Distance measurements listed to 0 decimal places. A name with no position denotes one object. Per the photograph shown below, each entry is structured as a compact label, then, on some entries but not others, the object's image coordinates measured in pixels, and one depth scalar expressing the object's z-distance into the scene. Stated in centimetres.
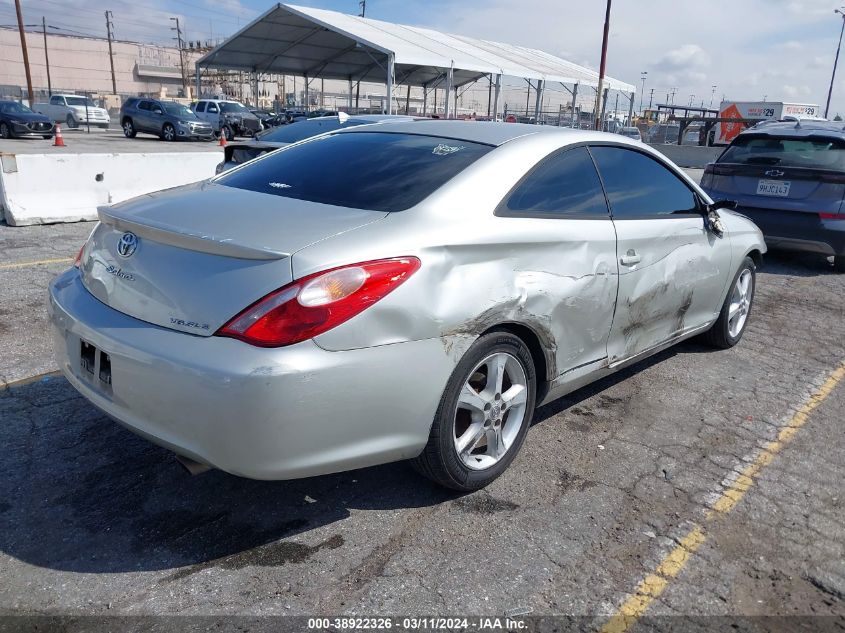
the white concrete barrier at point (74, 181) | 845
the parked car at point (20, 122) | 2602
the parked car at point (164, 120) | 2812
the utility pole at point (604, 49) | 2886
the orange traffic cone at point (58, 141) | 2200
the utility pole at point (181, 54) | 8656
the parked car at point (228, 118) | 3238
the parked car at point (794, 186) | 731
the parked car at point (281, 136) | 812
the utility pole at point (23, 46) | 4147
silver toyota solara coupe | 229
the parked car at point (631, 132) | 3261
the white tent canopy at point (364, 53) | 2764
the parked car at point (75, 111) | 3628
